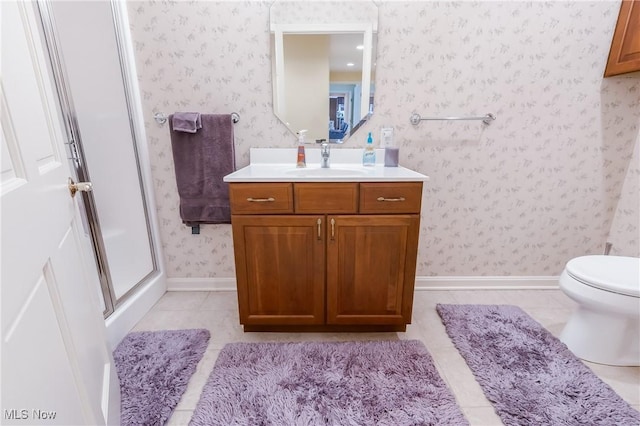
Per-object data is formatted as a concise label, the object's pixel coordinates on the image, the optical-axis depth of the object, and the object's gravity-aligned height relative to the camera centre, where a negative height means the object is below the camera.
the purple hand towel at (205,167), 1.76 -0.33
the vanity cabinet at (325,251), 1.42 -0.64
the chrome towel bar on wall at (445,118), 1.80 -0.06
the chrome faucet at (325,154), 1.77 -0.25
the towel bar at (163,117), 1.79 -0.06
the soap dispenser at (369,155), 1.79 -0.26
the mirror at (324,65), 1.69 +0.22
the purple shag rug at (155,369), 1.20 -1.10
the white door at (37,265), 0.52 -0.31
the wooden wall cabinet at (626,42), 1.57 +0.32
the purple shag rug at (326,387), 1.18 -1.11
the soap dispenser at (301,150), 1.78 -0.23
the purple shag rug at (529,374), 1.19 -1.10
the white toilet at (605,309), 1.33 -0.82
